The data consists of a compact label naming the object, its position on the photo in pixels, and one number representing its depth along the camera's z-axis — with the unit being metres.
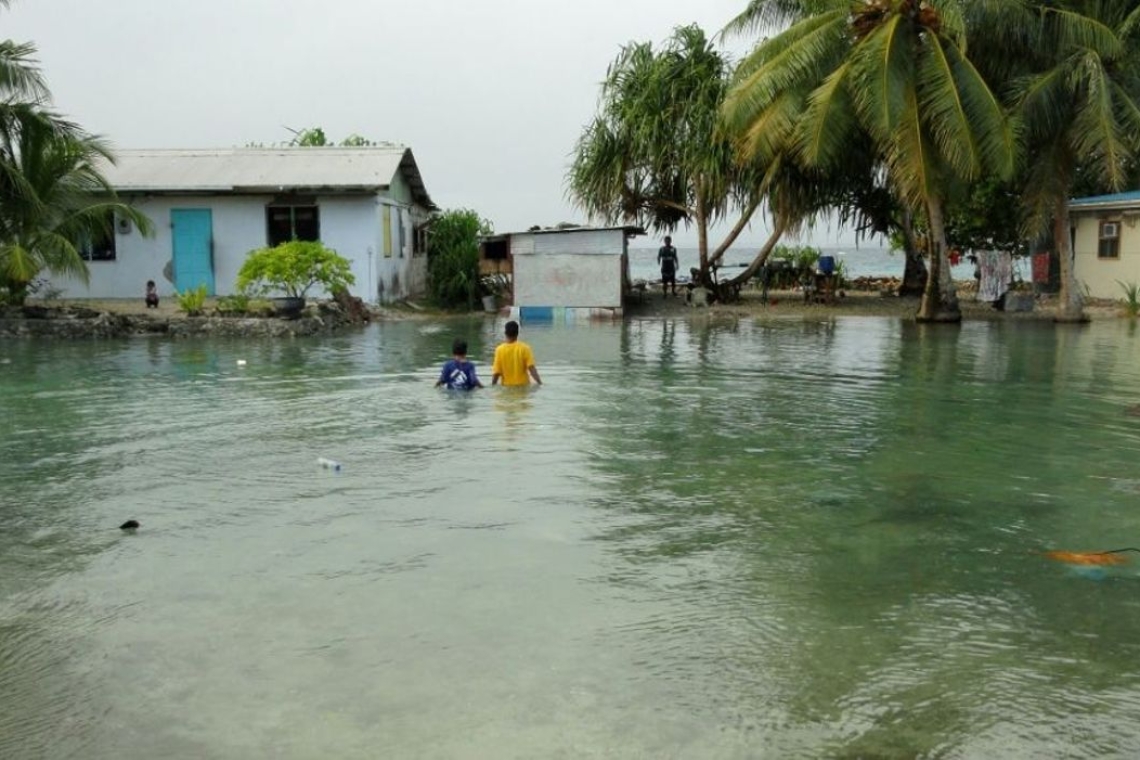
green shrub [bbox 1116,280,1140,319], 27.34
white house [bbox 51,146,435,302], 26.94
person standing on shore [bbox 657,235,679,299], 32.16
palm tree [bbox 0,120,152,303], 20.95
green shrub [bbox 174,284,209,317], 23.17
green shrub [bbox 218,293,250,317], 23.28
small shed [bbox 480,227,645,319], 27.70
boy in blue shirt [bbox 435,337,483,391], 14.13
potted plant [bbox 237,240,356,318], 23.06
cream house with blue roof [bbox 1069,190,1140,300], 28.64
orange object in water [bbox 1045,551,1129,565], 7.06
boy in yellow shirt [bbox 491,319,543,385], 14.16
